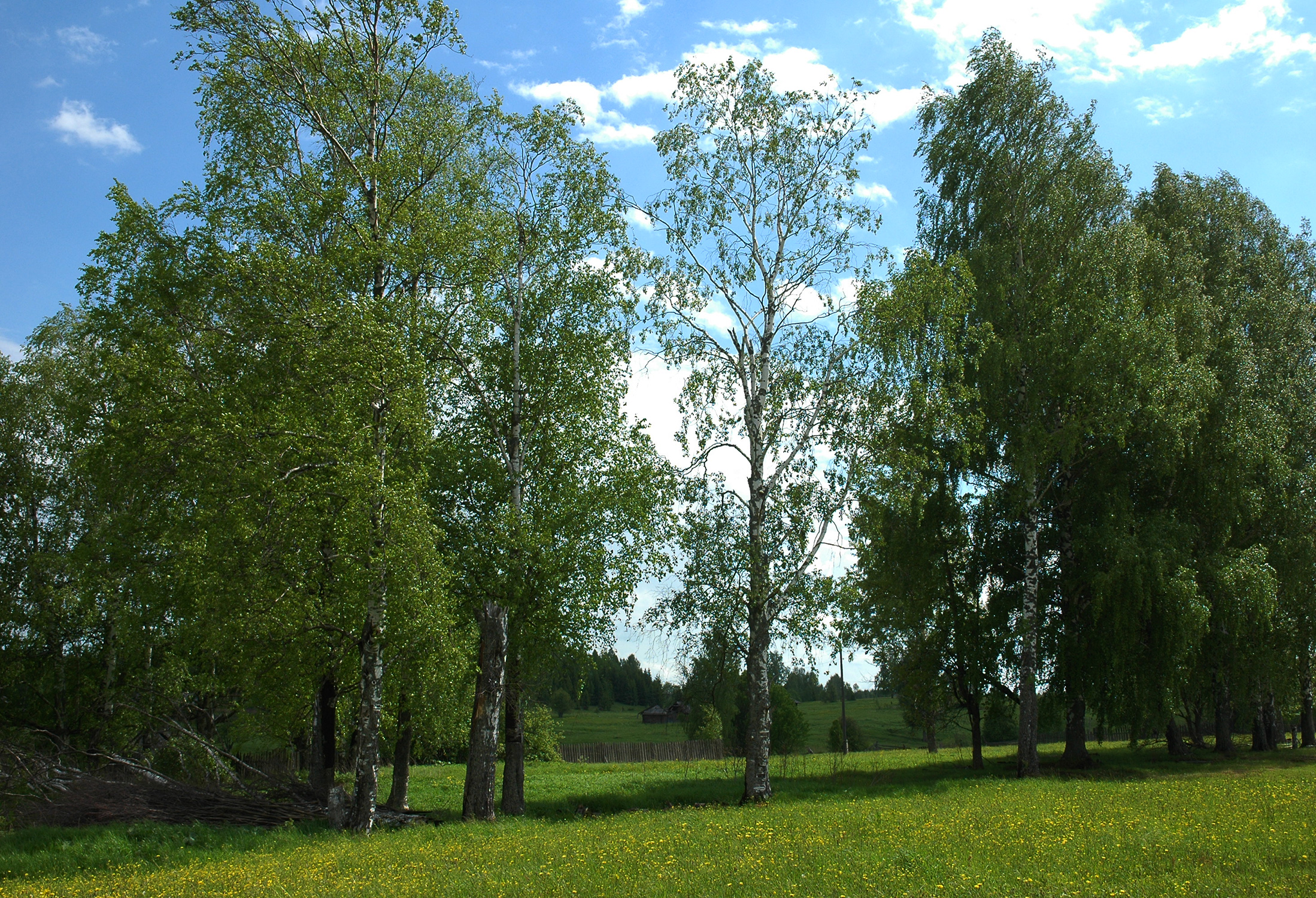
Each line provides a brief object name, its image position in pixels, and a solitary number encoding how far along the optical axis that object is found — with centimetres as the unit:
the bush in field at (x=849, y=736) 7294
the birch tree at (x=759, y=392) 2039
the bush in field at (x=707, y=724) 6406
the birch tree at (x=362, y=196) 1570
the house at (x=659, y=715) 11048
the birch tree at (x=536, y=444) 1875
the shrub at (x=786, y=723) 6844
